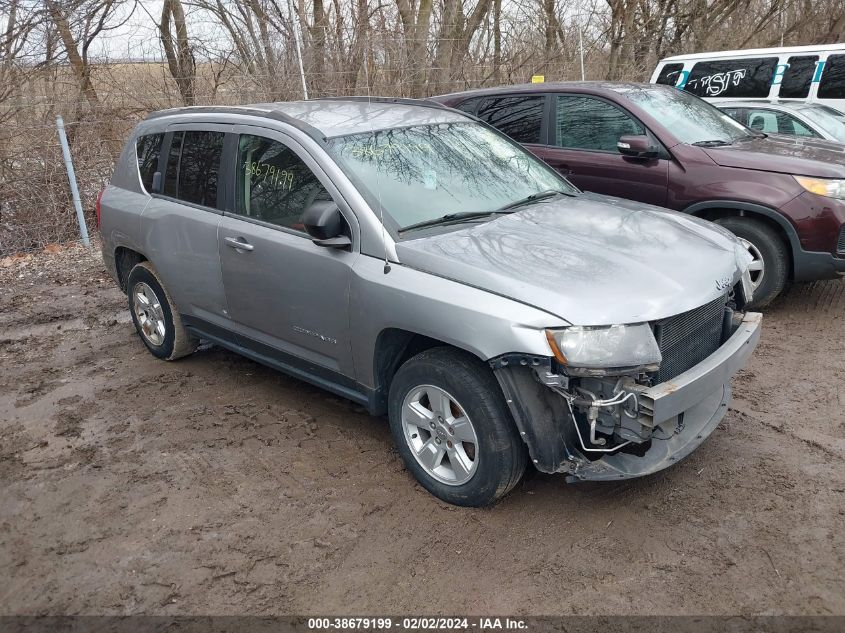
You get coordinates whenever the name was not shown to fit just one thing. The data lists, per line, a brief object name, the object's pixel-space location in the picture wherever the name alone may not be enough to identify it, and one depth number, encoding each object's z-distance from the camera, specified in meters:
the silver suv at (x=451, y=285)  3.05
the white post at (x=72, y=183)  8.91
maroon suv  5.61
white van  10.08
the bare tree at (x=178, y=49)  11.05
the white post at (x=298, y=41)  11.05
